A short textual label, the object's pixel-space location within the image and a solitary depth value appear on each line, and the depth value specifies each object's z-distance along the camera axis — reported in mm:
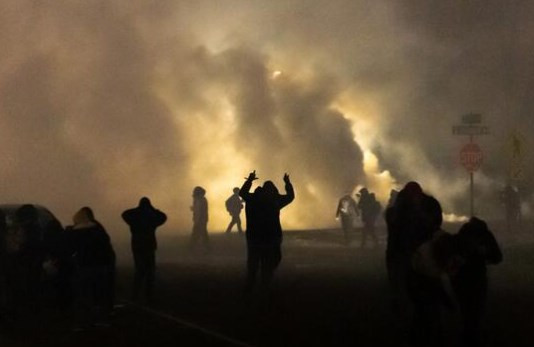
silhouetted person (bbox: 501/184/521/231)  33581
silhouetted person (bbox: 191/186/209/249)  29484
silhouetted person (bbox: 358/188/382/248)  29500
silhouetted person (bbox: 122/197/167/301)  16516
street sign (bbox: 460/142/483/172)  27859
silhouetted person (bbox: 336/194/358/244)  30719
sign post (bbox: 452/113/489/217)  27297
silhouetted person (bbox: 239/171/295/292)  16578
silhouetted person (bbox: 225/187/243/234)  34531
